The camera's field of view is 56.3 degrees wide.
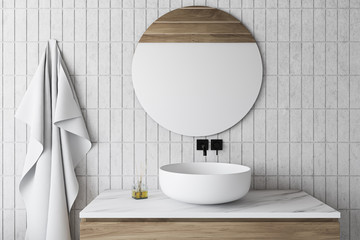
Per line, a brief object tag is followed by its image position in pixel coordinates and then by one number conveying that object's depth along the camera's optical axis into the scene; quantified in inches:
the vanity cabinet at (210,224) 59.5
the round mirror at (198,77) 77.2
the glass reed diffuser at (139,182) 69.5
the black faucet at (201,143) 77.1
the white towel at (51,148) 73.2
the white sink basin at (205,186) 60.1
